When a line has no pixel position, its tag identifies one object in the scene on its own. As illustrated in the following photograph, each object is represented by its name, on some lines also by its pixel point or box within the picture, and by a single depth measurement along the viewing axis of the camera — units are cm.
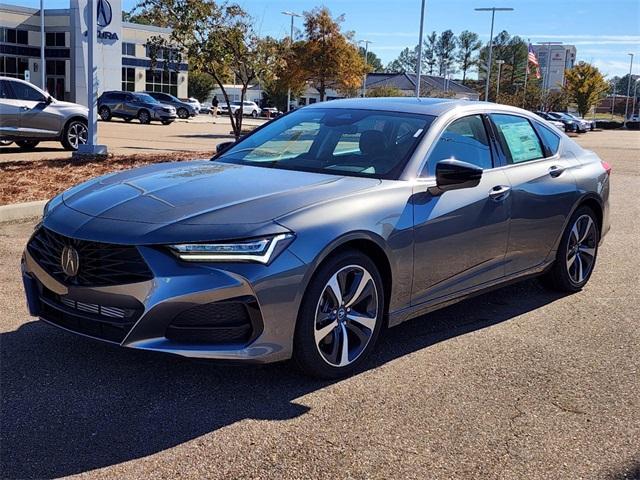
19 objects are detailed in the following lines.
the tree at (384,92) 4706
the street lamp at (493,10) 4662
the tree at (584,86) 7588
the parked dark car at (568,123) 5244
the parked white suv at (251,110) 6731
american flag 6019
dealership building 4988
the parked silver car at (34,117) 1485
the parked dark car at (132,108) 3741
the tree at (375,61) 16450
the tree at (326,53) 3541
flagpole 6327
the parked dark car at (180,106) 4594
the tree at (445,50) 13175
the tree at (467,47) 13025
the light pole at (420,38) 3739
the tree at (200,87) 8175
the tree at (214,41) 1645
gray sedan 356
